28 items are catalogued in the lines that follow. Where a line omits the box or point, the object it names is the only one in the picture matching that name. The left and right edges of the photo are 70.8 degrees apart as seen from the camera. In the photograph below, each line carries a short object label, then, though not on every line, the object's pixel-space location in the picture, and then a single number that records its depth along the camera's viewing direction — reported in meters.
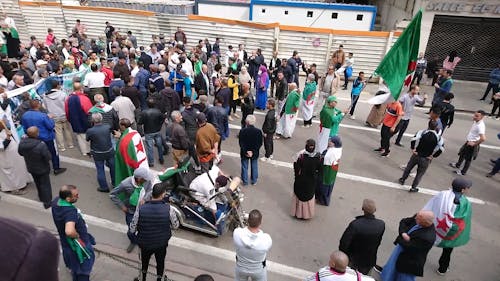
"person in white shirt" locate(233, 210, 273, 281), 4.24
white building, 18.06
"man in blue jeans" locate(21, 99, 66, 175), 7.19
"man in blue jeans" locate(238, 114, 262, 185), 7.34
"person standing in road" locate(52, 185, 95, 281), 4.34
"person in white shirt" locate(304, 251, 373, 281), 3.62
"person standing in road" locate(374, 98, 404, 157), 9.08
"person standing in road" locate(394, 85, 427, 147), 9.52
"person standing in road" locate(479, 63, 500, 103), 13.03
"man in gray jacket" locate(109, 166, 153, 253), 5.13
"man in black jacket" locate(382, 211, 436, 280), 4.51
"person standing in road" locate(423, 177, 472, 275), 5.34
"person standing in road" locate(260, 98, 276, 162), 8.36
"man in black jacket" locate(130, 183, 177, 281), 4.43
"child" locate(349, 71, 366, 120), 11.09
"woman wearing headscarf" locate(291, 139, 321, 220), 6.23
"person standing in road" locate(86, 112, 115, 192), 6.84
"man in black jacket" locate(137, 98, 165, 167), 7.78
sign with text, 14.89
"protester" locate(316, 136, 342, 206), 6.68
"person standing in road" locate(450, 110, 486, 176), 8.09
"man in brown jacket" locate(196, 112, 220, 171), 7.29
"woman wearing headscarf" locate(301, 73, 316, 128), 10.25
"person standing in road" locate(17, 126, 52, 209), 6.32
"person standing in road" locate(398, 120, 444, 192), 7.26
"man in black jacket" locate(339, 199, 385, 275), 4.75
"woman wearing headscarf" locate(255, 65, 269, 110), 11.68
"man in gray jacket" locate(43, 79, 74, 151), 8.40
